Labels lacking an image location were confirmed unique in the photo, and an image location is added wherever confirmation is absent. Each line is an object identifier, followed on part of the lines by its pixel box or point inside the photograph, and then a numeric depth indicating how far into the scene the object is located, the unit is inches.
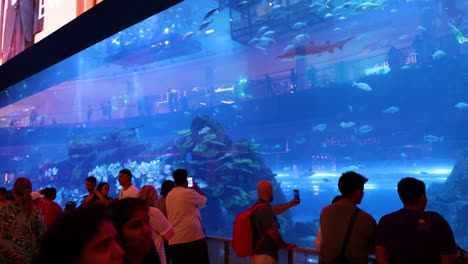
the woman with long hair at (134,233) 61.6
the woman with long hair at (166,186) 178.4
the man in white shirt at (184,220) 149.7
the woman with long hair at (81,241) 38.5
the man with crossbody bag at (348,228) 93.4
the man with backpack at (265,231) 117.8
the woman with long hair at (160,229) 105.0
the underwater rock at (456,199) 567.3
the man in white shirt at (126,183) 164.2
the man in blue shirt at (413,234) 79.2
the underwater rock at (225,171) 639.1
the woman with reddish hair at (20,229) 91.9
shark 801.6
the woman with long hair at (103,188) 192.0
